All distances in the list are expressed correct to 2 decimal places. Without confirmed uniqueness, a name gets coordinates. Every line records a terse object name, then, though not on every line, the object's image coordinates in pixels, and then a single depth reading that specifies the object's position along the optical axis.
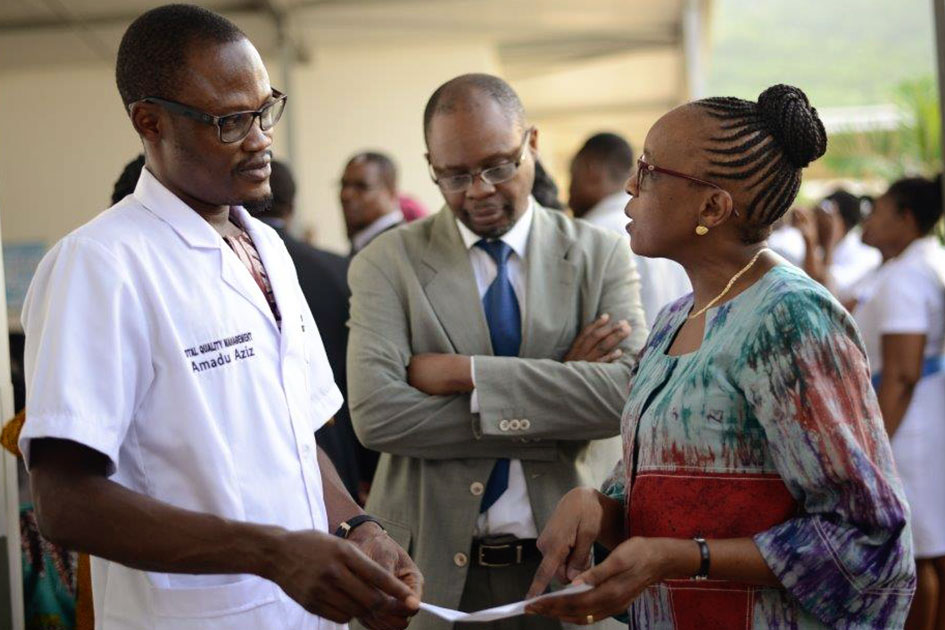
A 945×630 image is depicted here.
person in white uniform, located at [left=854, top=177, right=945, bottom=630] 5.27
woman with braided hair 2.06
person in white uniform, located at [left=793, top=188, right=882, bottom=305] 7.36
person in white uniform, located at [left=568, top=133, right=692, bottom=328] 5.09
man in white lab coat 1.83
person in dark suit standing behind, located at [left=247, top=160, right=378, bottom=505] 4.66
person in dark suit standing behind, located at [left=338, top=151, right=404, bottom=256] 6.46
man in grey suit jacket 2.98
